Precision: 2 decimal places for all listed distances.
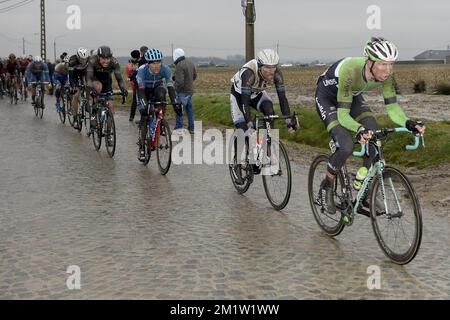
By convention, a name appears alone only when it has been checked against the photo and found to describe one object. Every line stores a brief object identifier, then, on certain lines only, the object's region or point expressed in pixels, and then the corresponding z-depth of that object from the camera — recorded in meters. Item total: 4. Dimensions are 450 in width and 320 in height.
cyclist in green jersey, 5.45
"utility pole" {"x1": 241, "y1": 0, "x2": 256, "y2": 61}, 15.27
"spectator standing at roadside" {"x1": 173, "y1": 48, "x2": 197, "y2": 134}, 15.20
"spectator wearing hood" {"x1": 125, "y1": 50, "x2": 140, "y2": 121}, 17.61
